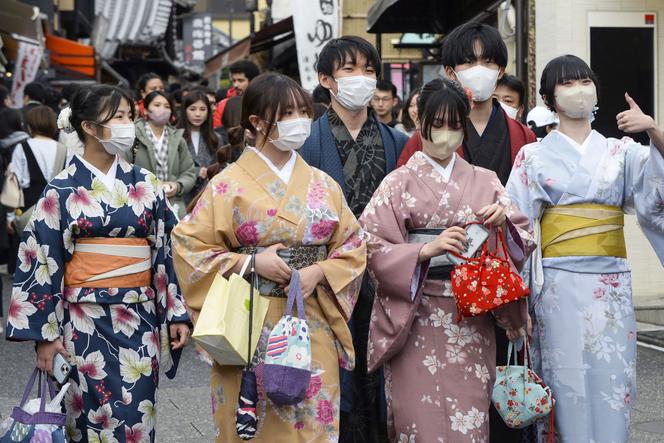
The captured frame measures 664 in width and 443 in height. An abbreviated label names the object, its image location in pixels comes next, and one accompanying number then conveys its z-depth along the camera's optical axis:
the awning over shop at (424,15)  12.57
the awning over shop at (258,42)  18.22
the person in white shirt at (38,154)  10.87
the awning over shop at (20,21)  17.36
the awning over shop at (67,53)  26.06
